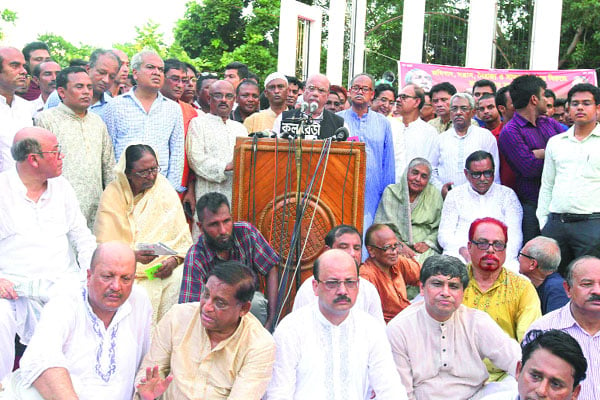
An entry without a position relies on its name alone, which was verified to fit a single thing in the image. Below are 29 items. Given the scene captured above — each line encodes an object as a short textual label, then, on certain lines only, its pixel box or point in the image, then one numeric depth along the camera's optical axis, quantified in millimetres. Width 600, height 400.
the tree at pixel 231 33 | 20250
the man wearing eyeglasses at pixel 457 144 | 6469
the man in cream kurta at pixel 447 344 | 4051
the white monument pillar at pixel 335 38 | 17438
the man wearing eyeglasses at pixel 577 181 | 5531
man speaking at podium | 5812
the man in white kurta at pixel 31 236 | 4398
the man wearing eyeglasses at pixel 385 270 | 5129
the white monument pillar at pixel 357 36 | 17344
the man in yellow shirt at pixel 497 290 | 4442
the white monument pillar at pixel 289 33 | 15453
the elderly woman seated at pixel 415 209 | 6133
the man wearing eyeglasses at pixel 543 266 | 4922
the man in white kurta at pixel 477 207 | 5945
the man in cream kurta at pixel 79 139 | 5418
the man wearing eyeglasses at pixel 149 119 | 5773
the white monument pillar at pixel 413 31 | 14906
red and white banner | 11859
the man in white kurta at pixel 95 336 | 3632
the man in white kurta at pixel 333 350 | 3861
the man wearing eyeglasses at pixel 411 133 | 6873
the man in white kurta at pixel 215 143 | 5781
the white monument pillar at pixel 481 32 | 14820
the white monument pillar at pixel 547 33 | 14297
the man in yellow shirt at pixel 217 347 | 3693
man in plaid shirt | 4492
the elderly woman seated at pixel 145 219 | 4973
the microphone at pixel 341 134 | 4930
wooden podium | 4836
